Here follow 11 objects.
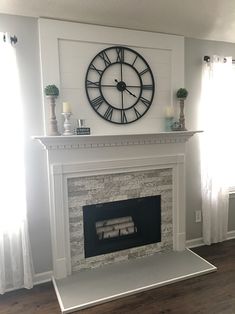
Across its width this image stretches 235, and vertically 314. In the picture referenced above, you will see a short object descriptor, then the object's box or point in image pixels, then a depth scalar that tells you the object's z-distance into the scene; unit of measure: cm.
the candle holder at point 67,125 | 234
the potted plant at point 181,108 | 275
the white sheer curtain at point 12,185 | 220
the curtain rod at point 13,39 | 218
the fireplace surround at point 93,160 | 241
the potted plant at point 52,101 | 224
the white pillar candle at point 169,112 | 273
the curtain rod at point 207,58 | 291
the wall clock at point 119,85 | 251
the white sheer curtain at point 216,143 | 295
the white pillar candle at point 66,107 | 228
